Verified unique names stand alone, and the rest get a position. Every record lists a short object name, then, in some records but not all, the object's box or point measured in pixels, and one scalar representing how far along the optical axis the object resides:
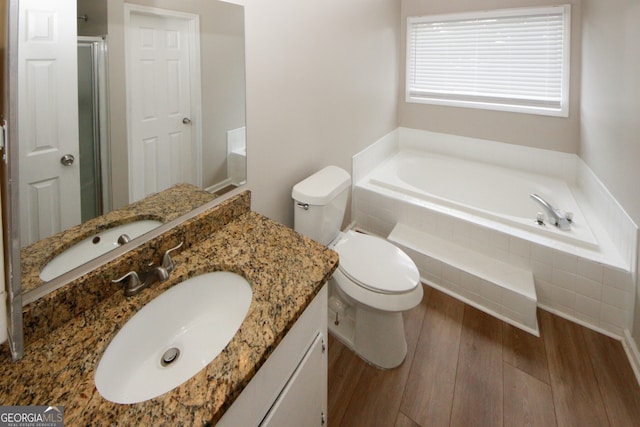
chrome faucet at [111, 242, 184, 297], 0.91
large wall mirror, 0.72
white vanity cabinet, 0.73
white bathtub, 2.06
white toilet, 1.54
